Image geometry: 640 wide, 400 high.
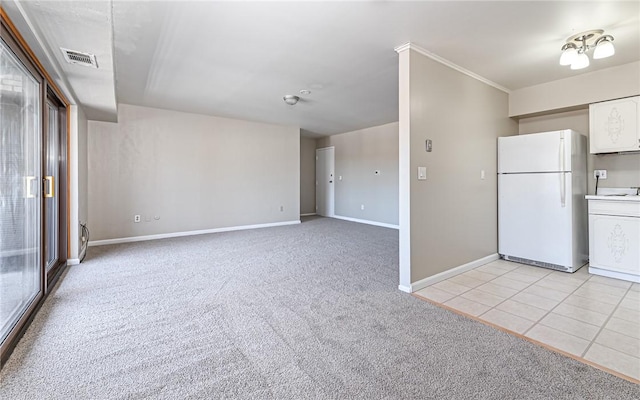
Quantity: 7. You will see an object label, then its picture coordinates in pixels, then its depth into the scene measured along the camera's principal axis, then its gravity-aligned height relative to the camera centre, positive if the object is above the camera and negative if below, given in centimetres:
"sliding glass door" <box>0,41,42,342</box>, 186 +7
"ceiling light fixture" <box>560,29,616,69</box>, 239 +131
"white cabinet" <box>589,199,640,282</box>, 293 -46
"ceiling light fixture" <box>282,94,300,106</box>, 434 +153
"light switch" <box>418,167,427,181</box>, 279 +24
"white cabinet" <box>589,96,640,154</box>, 308 +79
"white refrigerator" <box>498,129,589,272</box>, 324 -4
